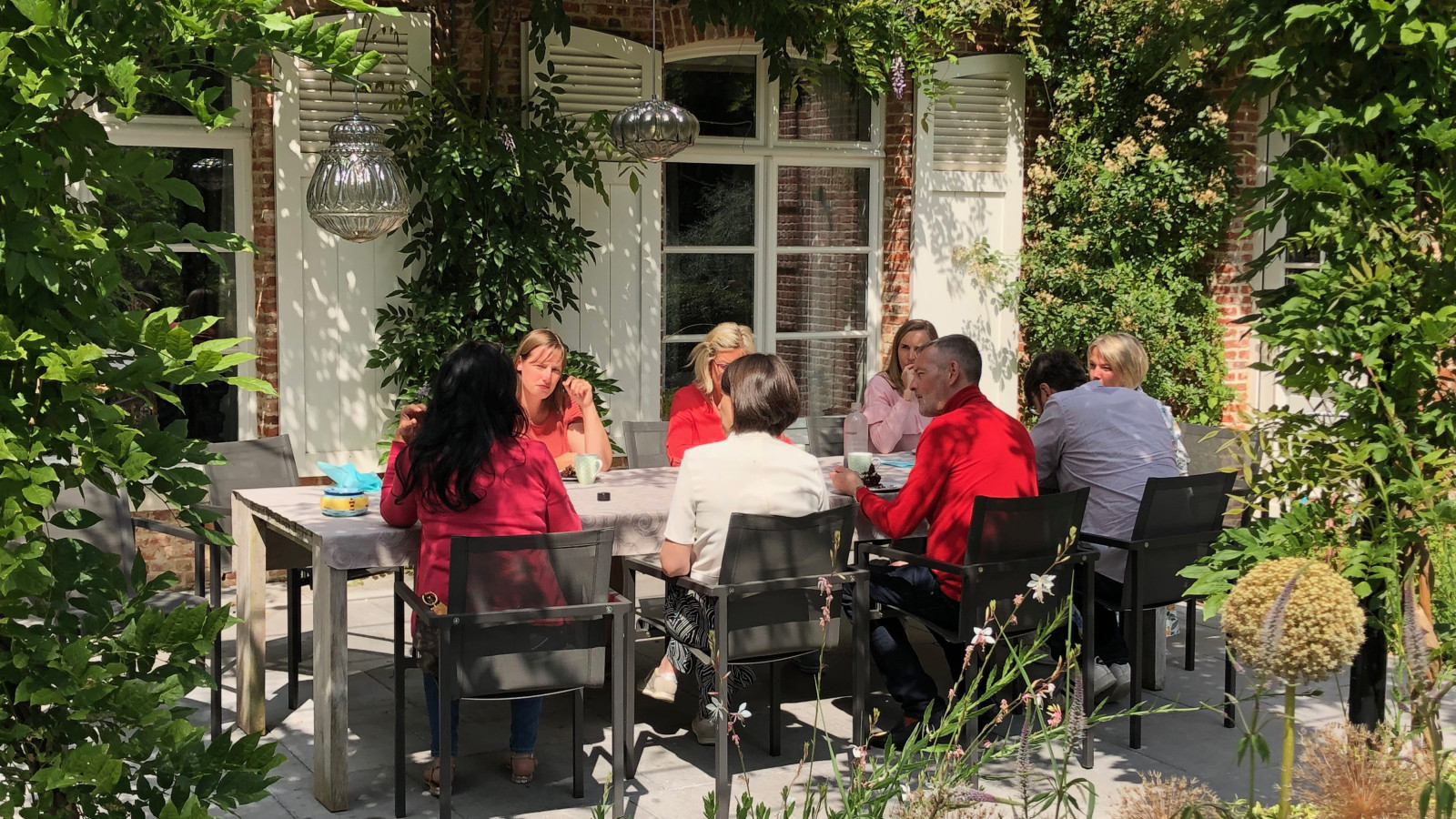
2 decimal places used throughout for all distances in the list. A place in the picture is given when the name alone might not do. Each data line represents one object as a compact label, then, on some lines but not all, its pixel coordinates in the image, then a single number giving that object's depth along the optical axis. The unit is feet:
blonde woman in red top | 19.72
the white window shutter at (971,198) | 27.43
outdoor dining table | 13.43
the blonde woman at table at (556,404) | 18.51
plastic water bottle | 19.16
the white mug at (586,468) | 16.83
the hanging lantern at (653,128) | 20.17
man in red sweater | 14.73
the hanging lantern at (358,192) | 17.51
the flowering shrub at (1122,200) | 27.35
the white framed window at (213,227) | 21.99
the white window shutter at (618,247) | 24.16
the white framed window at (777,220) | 26.08
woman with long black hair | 13.20
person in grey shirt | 16.58
